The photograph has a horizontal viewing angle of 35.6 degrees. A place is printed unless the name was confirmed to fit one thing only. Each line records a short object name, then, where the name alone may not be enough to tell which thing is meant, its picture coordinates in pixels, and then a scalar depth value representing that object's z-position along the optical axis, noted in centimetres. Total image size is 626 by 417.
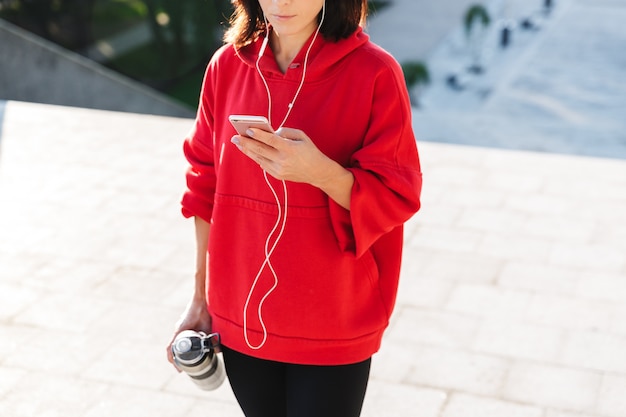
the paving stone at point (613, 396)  347
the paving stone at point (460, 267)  462
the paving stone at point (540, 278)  448
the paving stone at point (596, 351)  380
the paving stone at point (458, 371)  366
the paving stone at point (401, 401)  351
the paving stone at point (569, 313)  413
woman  185
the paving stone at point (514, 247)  484
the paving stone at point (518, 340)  389
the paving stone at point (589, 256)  472
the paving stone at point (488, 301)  425
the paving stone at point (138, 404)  353
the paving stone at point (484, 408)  347
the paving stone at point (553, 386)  353
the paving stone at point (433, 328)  402
